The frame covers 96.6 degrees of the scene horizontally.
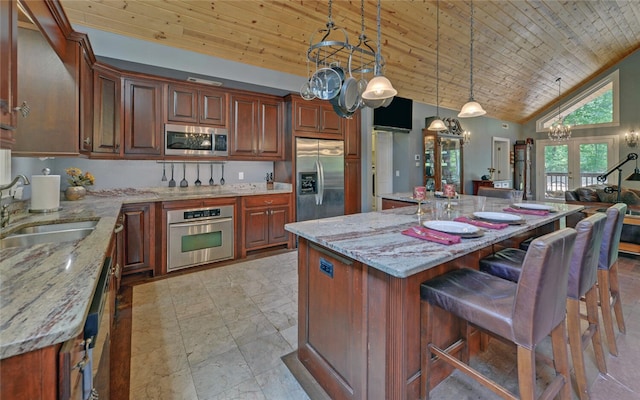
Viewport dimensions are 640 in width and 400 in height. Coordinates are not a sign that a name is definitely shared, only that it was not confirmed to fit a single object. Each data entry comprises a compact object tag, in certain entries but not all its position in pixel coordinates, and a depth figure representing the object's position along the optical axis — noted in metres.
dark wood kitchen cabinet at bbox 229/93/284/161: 3.96
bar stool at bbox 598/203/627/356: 1.84
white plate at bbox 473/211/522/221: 1.86
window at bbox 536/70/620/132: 7.46
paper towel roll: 2.12
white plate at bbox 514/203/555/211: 2.31
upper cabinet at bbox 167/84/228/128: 3.51
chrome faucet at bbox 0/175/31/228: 1.62
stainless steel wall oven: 3.34
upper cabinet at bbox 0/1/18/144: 1.09
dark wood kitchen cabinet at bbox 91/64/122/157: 2.88
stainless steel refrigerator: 4.34
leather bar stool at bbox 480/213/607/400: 1.46
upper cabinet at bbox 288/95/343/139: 4.26
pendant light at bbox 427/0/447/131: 3.95
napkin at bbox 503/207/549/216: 2.16
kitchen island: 1.24
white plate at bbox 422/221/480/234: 1.52
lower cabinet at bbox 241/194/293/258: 3.89
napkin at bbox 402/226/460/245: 1.37
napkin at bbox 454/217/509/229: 1.68
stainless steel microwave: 3.52
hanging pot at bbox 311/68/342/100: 2.22
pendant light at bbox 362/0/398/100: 2.05
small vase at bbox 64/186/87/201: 2.78
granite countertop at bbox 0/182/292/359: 0.65
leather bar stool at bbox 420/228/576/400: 1.08
